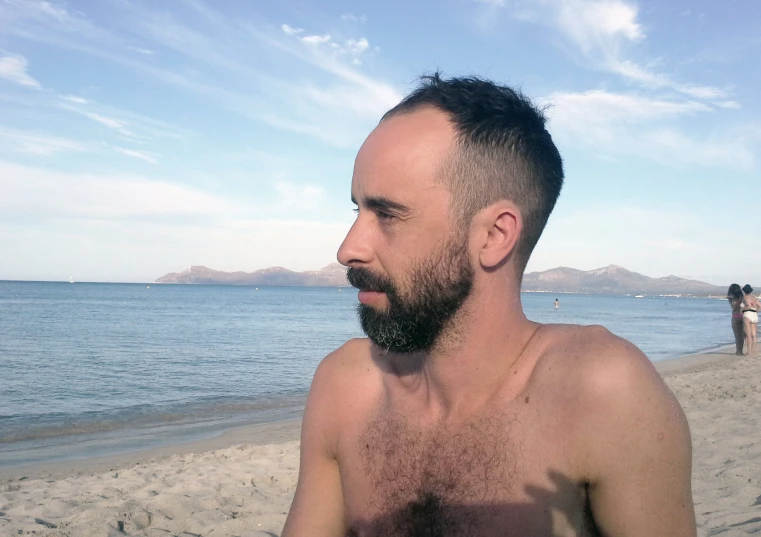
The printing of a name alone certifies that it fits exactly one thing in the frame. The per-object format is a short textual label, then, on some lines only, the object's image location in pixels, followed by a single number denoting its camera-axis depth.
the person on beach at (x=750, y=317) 15.27
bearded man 1.43
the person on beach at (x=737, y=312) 15.65
